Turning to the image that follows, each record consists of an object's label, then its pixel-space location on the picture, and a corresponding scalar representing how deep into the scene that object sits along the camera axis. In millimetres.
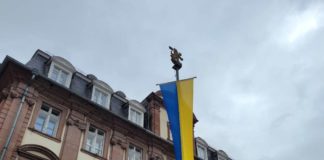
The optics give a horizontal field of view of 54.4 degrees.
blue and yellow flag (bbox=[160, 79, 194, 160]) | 12180
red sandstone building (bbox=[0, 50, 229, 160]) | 16734
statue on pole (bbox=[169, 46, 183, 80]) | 15096
